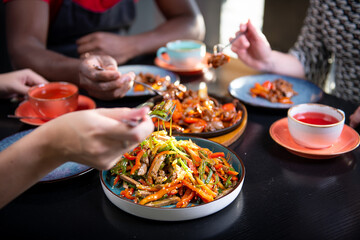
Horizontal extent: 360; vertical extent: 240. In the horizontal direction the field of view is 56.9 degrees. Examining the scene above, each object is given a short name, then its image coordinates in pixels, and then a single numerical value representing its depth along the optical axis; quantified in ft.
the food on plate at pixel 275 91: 6.31
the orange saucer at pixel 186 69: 7.68
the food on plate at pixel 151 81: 6.49
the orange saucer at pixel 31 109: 5.55
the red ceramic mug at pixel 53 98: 5.39
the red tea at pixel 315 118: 4.88
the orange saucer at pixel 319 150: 4.55
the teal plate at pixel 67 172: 4.02
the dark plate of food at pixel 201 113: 5.10
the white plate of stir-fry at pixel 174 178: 3.44
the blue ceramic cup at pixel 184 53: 7.54
